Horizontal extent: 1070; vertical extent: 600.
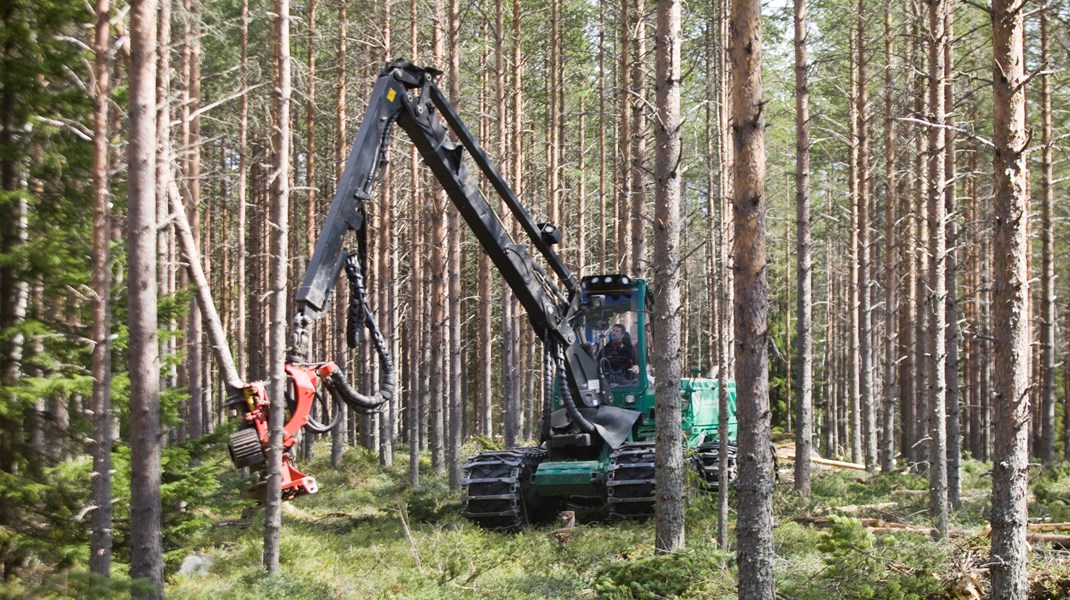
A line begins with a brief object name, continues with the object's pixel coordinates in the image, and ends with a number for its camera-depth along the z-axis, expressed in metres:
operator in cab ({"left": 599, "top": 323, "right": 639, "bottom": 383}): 14.20
